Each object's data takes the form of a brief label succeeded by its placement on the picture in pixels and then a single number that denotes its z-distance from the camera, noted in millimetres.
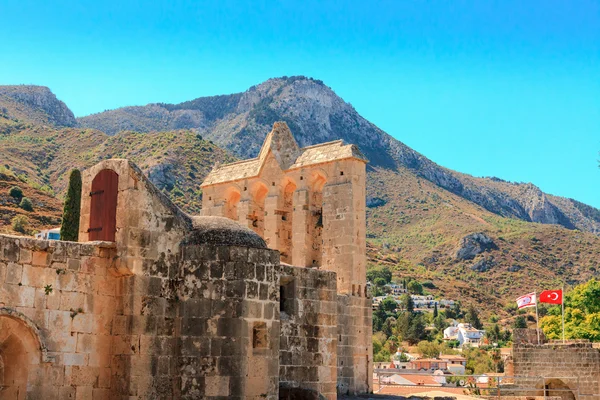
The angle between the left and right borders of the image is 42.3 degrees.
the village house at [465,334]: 89438
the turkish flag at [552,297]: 37031
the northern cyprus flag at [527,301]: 33938
